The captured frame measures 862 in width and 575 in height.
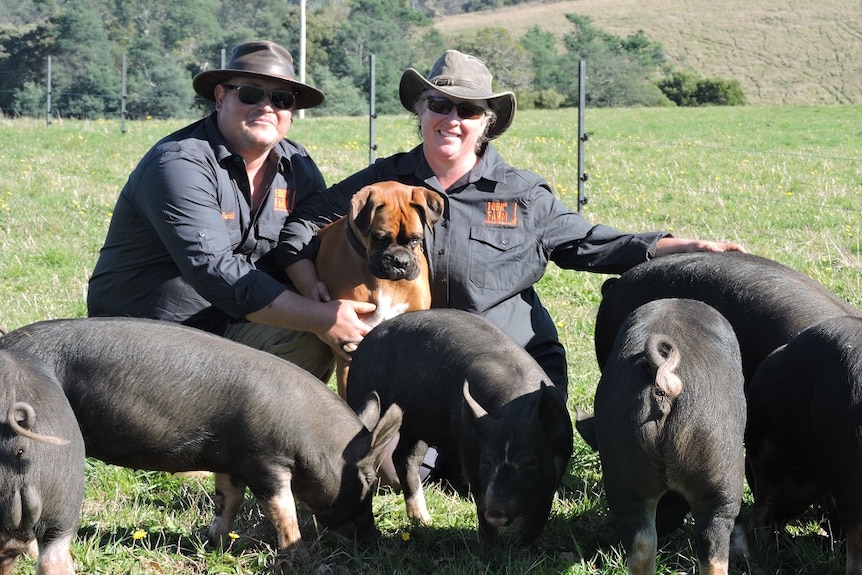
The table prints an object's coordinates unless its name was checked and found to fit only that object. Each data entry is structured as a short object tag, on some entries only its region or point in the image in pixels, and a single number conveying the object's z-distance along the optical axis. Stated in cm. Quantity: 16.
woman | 582
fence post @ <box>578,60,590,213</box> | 1193
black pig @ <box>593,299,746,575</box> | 363
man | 530
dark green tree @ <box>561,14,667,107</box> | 4738
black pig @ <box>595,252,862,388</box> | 468
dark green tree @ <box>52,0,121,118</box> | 4281
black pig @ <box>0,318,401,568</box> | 403
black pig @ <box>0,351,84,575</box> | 348
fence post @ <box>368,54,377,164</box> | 1449
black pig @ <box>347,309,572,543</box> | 401
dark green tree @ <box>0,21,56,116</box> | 4738
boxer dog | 546
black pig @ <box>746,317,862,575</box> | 378
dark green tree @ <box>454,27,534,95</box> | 5397
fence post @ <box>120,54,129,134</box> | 2227
